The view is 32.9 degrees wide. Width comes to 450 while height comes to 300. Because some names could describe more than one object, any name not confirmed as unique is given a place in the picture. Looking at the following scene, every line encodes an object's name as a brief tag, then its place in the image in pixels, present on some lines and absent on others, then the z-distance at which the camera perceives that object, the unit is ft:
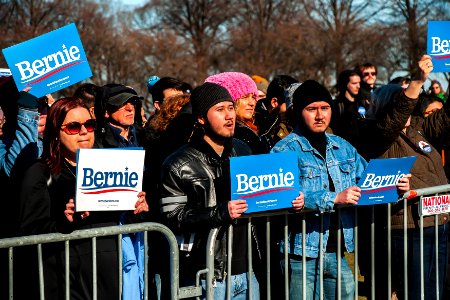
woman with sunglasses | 13.55
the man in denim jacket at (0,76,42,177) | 14.56
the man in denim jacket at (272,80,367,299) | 16.40
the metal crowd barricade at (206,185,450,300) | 15.24
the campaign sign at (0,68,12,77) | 16.90
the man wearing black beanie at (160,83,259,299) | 15.29
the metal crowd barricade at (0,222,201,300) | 13.07
